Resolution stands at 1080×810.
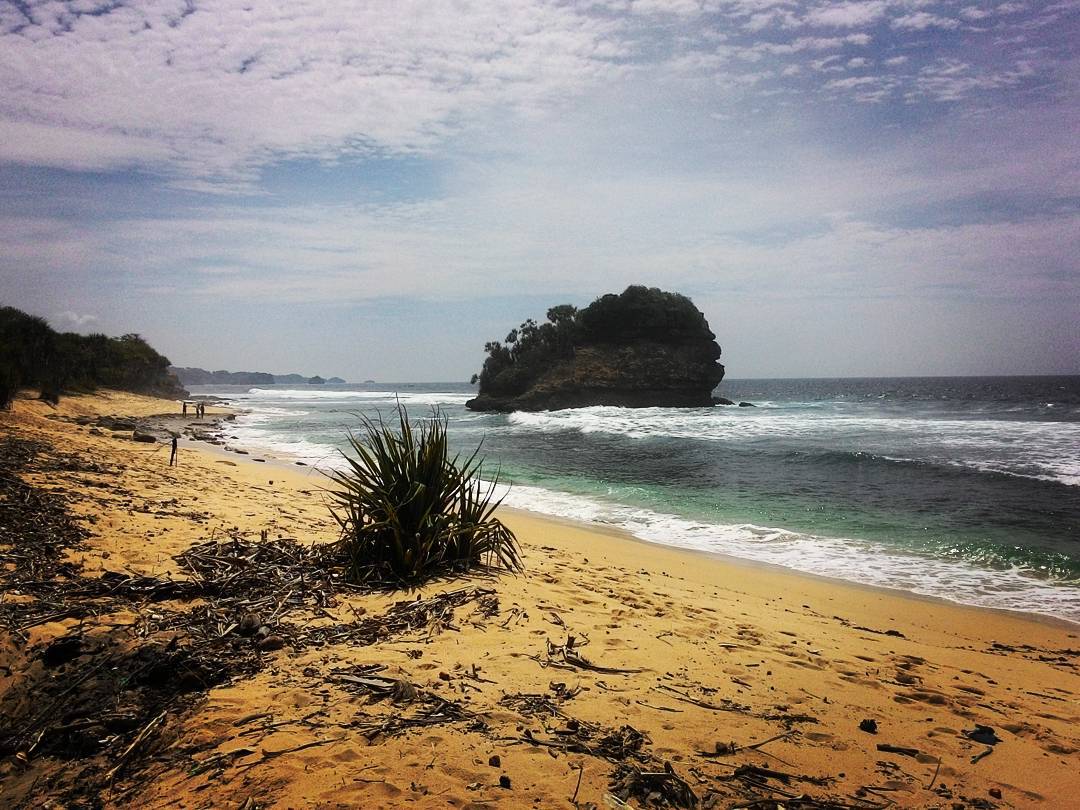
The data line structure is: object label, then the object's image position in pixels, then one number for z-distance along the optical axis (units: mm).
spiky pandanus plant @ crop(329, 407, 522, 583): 5164
